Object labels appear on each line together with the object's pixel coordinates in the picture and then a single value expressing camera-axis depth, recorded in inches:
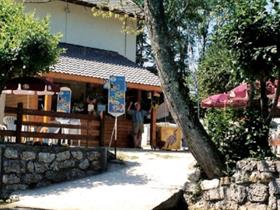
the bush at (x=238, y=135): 336.7
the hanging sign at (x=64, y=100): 537.4
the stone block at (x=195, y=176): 351.1
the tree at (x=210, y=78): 877.2
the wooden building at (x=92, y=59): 562.9
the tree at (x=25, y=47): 393.0
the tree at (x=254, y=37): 316.3
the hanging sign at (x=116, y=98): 459.2
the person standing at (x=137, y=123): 577.8
